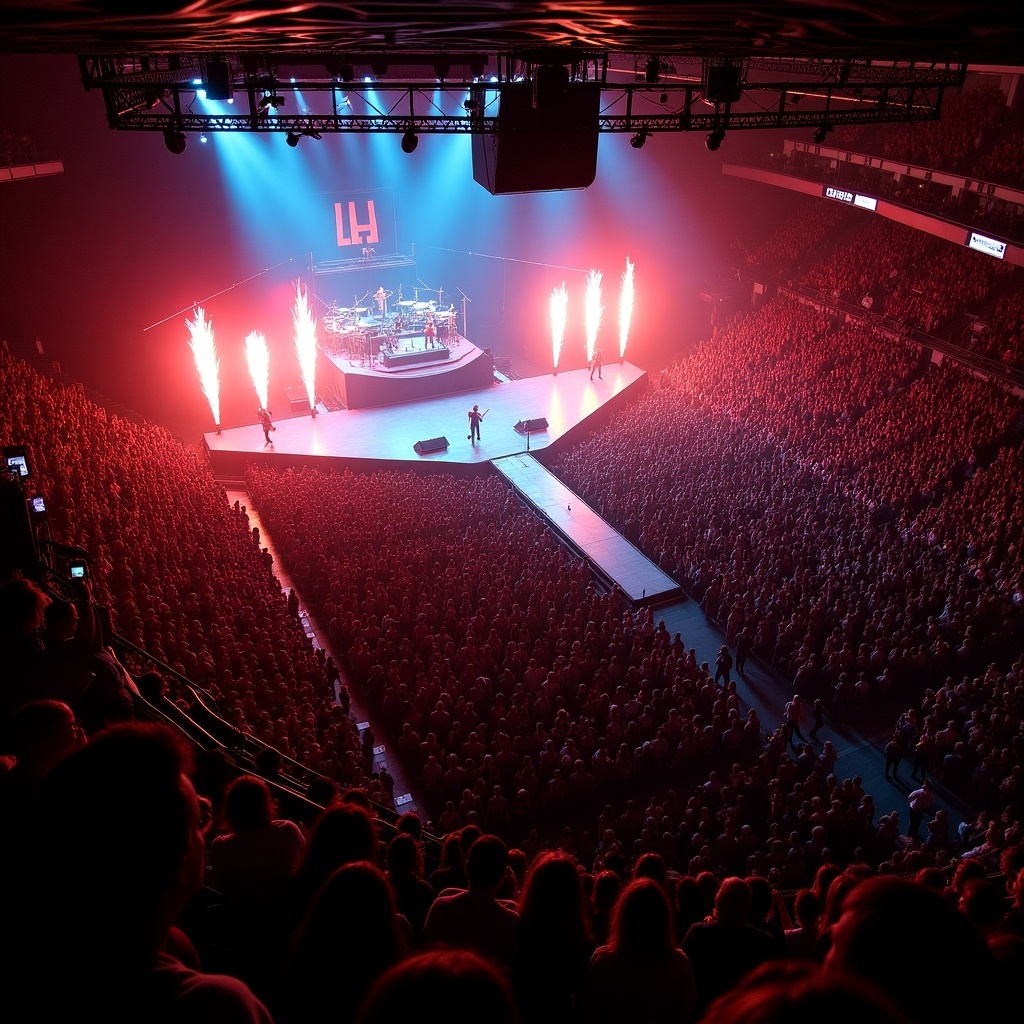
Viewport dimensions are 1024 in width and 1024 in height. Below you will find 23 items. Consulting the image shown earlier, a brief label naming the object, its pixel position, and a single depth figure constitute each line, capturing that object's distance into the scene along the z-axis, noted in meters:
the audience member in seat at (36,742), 3.11
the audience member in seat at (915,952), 1.59
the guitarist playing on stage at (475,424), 21.34
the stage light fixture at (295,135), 11.89
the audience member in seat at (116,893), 1.58
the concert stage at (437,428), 21.00
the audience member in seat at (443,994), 1.24
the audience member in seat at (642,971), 2.96
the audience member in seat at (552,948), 2.97
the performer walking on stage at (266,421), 21.42
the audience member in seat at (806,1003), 1.11
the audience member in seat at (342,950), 2.09
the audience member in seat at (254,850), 3.65
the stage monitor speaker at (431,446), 21.08
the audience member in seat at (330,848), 3.27
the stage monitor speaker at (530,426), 22.12
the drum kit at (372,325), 25.50
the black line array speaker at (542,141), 10.56
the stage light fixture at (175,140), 11.66
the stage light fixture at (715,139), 12.77
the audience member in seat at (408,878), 4.33
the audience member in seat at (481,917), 3.47
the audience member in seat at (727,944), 3.77
